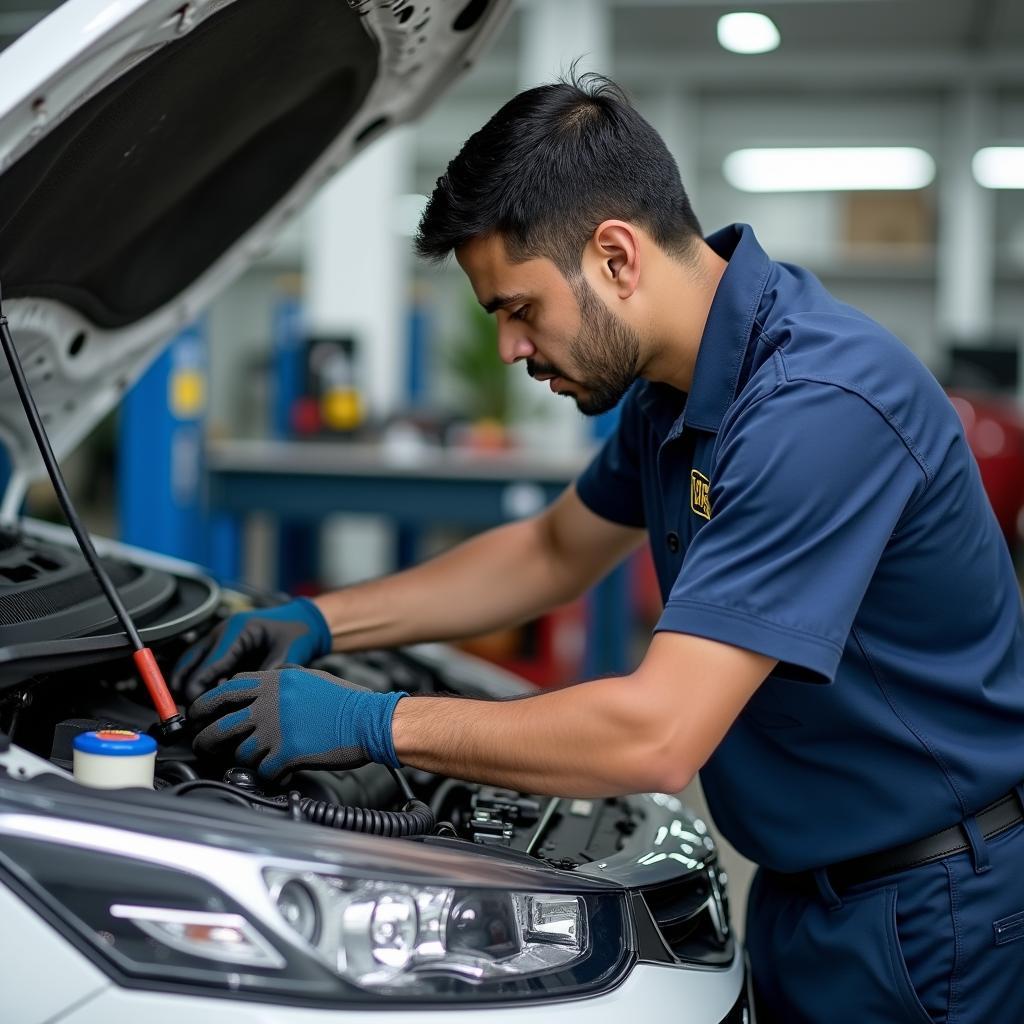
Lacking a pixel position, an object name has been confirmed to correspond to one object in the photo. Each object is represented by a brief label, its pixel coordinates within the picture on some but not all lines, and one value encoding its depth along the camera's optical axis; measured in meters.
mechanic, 1.08
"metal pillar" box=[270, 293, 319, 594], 5.63
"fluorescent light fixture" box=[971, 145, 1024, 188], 9.62
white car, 0.87
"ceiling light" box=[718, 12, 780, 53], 8.02
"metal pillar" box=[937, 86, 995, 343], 9.45
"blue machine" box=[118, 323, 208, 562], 3.97
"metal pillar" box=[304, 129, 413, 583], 6.59
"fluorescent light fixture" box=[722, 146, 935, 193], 9.98
